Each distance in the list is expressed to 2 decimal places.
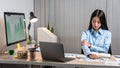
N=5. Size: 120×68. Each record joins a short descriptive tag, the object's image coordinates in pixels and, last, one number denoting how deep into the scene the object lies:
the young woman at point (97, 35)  3.14
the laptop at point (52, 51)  2.41
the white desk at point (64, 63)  2.33
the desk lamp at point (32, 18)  3.27
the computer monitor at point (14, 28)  2.82
